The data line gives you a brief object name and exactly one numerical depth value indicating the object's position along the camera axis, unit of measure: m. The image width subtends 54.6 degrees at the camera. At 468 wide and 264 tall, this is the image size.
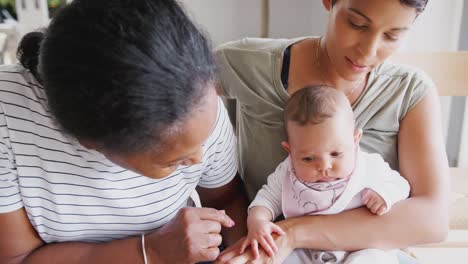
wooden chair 1.61
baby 1.09
